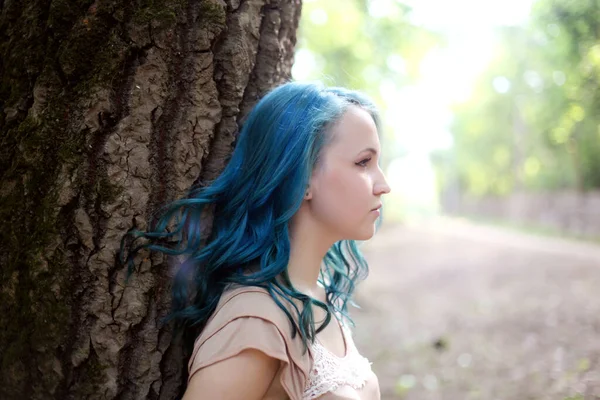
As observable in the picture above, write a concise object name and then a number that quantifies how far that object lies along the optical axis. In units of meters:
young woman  1.66
